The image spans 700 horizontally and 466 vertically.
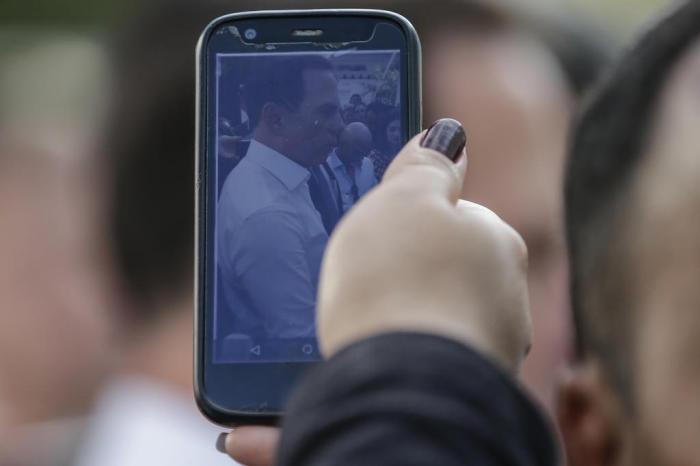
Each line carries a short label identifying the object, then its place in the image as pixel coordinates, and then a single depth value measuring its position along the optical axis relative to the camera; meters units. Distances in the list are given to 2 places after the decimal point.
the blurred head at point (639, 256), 2.44
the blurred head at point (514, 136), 4.53
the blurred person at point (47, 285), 6.30
